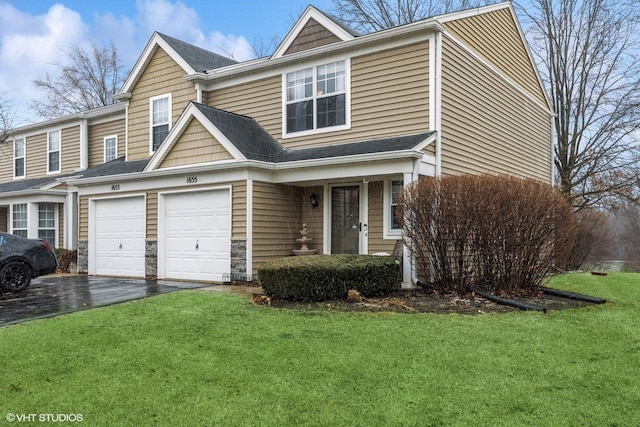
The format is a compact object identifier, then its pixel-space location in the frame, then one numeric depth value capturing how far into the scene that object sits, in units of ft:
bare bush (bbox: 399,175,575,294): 28.25
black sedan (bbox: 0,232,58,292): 33.65
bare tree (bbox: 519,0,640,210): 72.54
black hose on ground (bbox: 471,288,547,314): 24.68
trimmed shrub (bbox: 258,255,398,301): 27.30
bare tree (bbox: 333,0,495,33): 87.81
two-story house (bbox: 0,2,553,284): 36.55
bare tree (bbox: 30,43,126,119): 100.63
